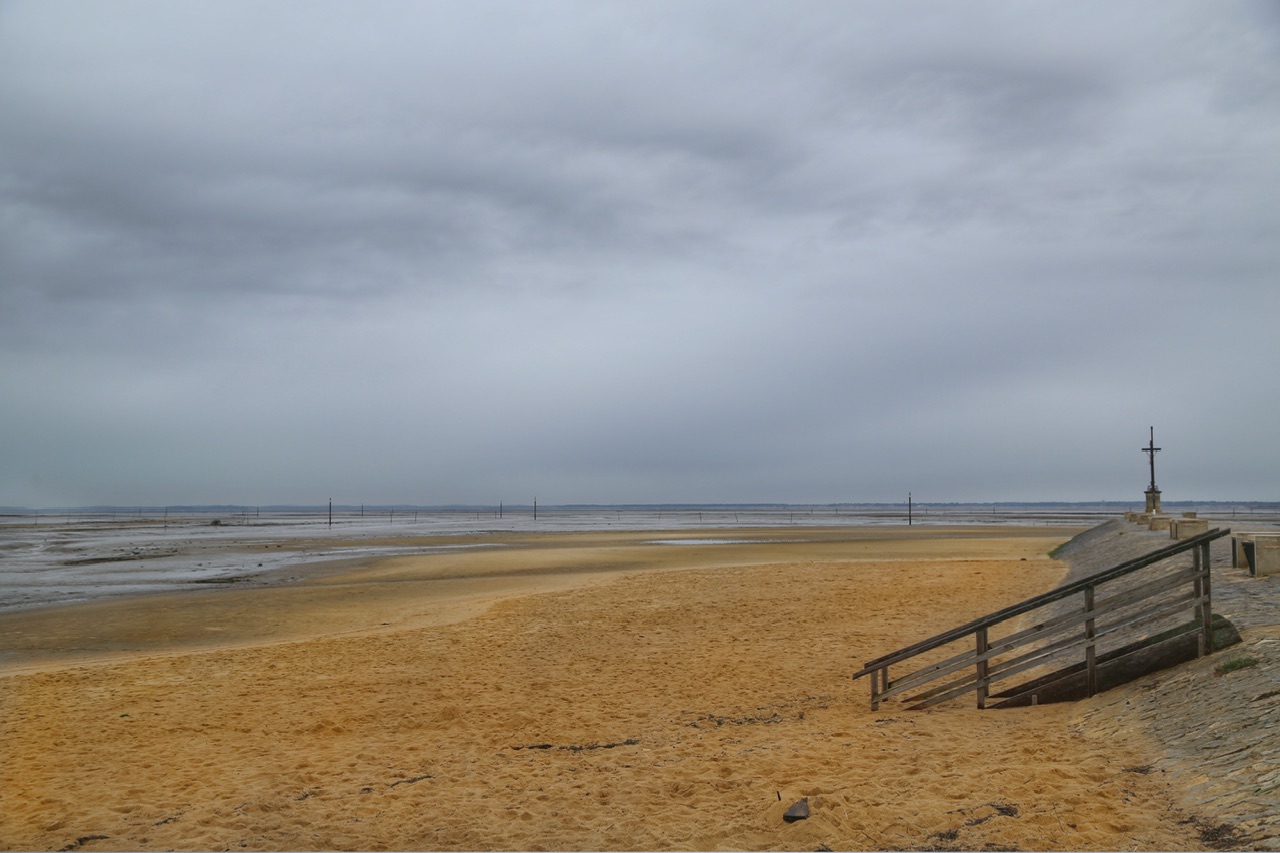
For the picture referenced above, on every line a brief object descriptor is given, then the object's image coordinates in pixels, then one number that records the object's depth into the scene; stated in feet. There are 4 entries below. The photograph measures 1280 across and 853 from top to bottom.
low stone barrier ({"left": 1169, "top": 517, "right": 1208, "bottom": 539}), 68.13
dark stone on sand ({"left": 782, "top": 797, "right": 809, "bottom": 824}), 23.36
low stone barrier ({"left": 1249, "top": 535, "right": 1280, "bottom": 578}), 45.50
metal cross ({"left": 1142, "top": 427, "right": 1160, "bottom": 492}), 140.54
